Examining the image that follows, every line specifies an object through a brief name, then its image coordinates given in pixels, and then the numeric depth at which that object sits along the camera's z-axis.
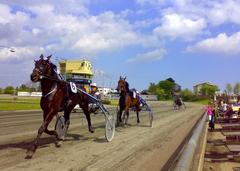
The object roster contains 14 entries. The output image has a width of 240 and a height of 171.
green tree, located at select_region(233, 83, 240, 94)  66.63
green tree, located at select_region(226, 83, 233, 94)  68.24
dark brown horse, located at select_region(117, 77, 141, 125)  12.03
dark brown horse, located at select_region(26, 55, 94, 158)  7.11
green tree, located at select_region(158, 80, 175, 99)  99.43
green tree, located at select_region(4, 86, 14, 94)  75.64
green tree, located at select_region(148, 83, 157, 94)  93.79
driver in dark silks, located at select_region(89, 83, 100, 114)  10.76
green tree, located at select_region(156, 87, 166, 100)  81.96
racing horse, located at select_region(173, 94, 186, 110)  32.44
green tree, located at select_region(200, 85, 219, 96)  87.42
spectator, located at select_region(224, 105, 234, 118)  15.46
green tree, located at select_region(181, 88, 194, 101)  85.91
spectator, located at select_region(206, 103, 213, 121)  14.23
